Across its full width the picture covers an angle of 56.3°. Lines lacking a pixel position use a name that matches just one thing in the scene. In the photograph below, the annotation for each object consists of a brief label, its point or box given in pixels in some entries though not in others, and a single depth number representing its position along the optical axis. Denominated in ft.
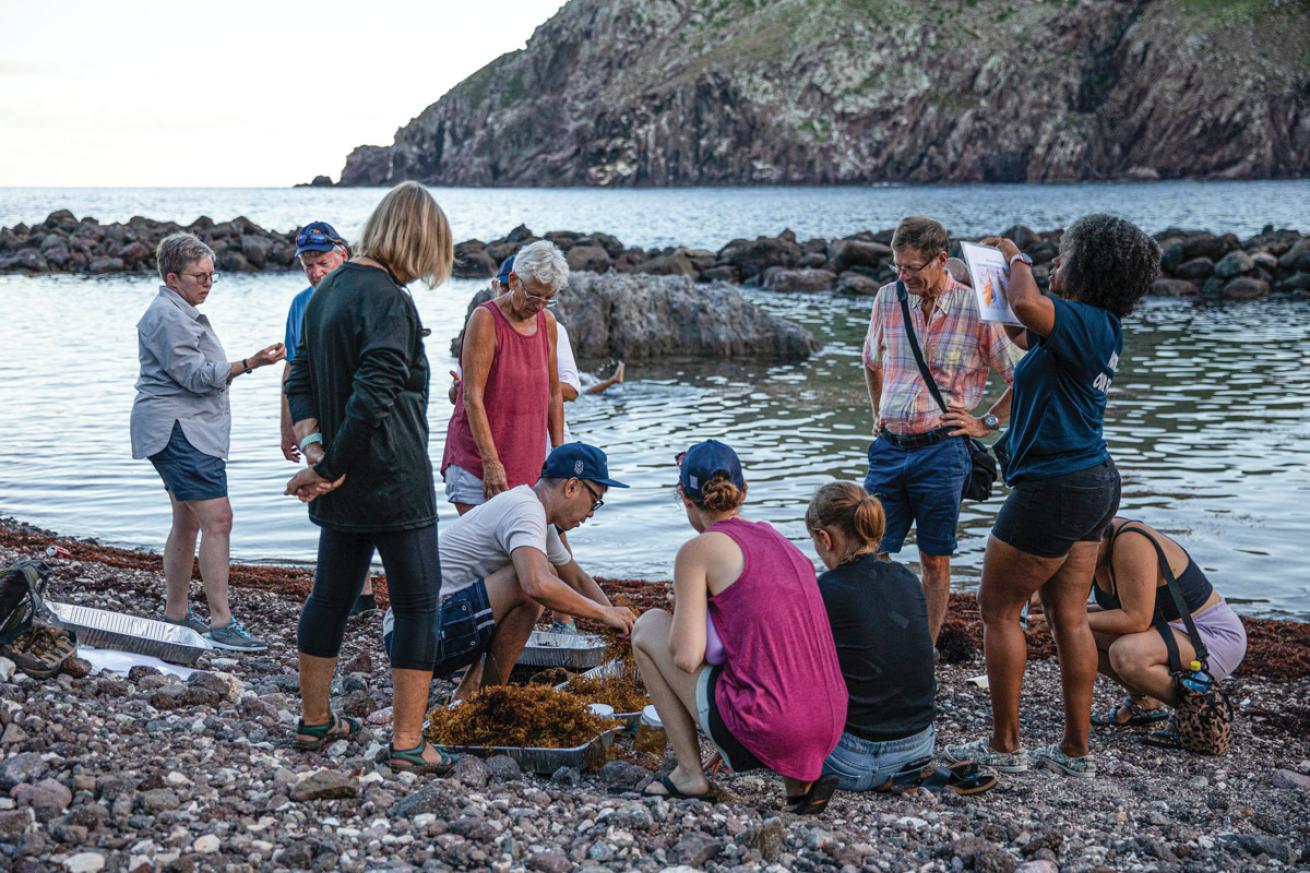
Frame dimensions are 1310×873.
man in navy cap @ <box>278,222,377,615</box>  21.95
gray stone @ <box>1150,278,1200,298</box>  101.91
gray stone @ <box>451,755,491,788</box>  14.67
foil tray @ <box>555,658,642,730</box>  18.88
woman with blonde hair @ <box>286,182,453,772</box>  13.83
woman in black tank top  17.74
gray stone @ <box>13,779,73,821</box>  12.25
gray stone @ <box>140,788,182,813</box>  12.58
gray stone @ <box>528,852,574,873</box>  12.13
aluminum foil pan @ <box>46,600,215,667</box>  19.31
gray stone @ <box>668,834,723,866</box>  12.66
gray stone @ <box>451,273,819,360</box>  67.67
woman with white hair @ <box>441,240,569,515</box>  20.27
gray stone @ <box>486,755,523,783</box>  15.17
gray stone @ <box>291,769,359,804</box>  13.28
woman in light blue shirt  20.66
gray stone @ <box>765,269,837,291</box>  109.81
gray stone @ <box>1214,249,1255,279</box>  104.12
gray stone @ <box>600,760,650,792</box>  15.37
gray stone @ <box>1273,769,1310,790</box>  16.35
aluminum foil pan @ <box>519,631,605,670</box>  20.44
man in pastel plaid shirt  19.88
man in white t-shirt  17.25
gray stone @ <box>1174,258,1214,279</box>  106.63
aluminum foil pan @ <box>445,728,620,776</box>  15.62
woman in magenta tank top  14.01
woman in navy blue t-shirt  15.38
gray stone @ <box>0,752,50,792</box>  12.80
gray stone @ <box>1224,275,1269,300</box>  99.60
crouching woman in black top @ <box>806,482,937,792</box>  14.97
